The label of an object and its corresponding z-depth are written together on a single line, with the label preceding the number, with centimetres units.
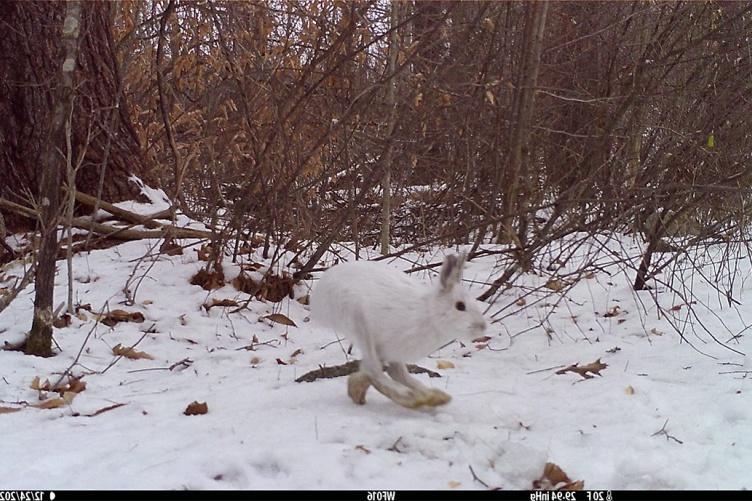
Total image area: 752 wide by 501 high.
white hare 241
